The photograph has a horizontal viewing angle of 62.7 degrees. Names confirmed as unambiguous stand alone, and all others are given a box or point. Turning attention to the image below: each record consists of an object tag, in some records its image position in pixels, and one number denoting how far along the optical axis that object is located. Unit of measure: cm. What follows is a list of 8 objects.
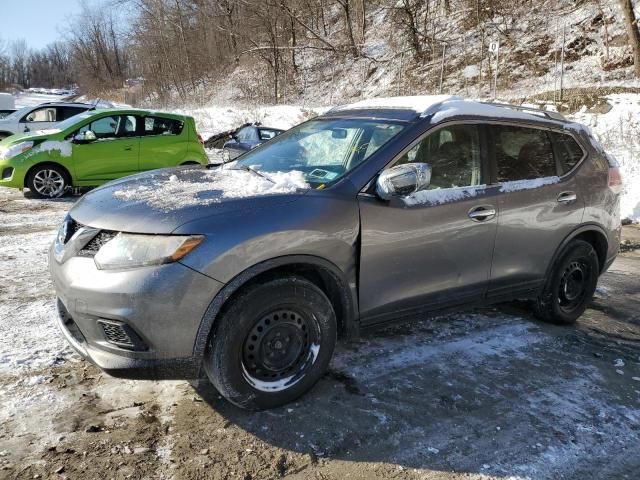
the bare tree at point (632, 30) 1445
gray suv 263
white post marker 1559
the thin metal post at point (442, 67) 2009
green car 909
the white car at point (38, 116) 1271
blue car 1477
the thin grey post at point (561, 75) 1497
